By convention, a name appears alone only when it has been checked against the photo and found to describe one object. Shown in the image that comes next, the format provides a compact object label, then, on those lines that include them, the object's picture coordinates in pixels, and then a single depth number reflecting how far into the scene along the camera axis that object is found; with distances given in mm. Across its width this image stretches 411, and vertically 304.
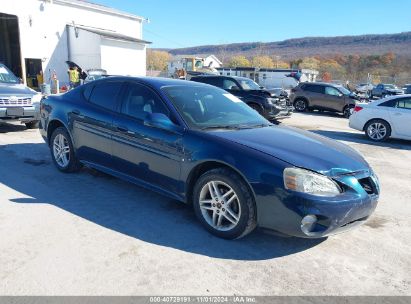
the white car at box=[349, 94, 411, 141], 10461
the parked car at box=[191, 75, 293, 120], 13062
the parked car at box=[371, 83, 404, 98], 35250
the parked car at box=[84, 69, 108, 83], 20675
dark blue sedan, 3324
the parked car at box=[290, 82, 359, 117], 18078
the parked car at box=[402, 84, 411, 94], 30802
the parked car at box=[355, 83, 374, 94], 42225
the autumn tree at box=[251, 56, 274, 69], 100712
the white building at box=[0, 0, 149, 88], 22969
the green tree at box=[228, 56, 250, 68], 97238
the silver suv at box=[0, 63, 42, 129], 8891
